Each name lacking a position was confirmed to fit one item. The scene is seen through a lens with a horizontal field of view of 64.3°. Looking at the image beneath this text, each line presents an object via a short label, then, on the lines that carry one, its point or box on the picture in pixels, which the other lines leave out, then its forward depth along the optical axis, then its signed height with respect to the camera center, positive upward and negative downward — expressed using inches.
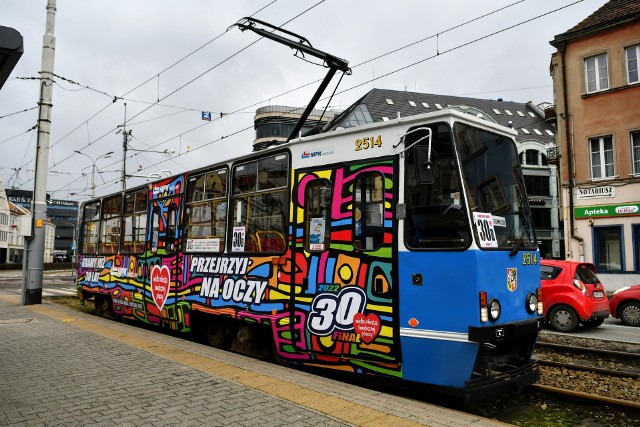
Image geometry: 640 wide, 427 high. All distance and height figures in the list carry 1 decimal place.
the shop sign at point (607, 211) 792.9 +79.4
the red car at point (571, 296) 433.7 -31.0
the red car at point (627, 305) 490.3 -43.9
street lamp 1306.6 +196.0
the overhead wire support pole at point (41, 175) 590.9 +94.9
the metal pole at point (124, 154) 1111.7 +228.2
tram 198.1 +1.6
